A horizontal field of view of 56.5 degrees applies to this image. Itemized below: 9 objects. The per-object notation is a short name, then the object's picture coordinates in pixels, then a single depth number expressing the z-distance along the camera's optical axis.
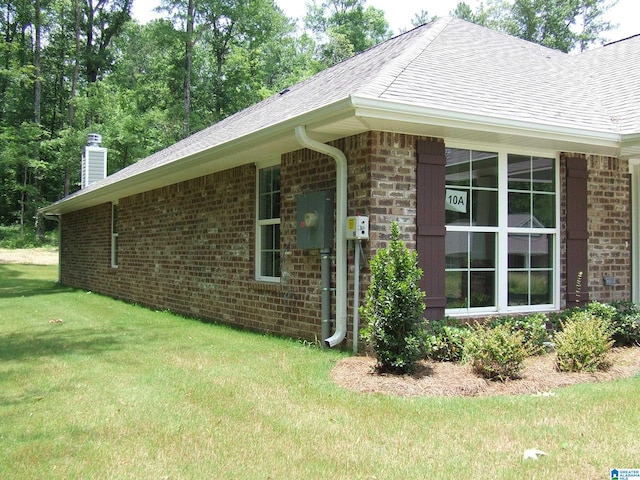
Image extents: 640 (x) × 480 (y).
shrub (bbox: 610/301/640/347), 6.91
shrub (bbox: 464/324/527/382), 5.29
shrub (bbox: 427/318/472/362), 6.04
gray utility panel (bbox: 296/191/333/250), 6.84
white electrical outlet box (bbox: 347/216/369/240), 6.22
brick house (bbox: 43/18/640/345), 6.38
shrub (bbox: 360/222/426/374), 5.36
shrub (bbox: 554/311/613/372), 5.64
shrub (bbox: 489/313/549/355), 6.38
